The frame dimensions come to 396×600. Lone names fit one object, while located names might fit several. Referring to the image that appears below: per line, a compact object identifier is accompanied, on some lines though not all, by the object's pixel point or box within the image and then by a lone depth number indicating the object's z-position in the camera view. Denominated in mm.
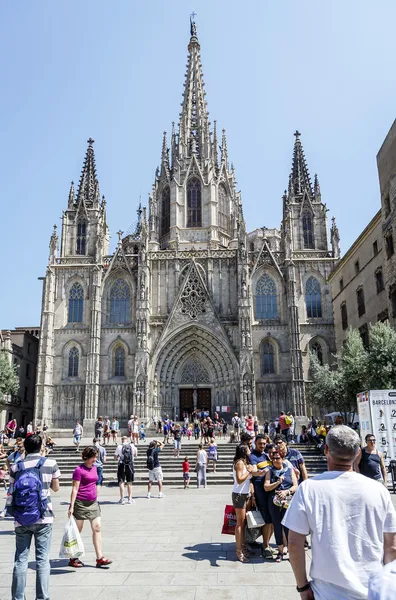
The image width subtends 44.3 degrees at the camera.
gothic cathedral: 37625
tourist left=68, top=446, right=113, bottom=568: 6855
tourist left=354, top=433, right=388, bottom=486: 9148
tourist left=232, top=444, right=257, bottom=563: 7395
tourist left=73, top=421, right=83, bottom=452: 24109
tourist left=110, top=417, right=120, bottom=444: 28050
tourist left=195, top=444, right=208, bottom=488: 16344
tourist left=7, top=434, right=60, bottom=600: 4984
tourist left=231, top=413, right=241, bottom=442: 28225
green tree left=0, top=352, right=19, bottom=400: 29930
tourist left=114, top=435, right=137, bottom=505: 13021
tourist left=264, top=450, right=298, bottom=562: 7008
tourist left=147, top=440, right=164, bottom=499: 14384
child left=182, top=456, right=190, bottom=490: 16420
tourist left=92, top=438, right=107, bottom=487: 12095
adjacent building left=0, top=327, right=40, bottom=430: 39125
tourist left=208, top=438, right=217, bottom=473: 19844
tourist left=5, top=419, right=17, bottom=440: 30000
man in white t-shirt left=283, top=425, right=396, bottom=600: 2799
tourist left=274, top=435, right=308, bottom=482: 7662
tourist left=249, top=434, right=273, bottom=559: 7430
